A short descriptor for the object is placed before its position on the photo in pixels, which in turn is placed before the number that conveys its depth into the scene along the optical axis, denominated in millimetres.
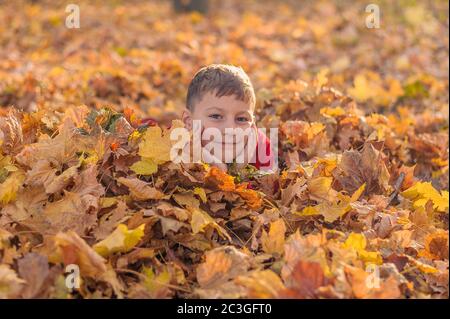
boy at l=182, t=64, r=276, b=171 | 3307
